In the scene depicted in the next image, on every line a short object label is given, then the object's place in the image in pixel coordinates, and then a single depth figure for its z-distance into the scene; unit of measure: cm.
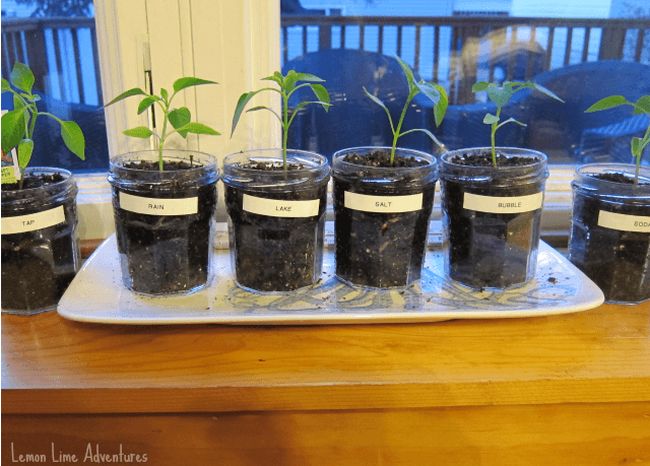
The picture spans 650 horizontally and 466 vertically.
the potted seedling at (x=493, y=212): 86
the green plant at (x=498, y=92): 84
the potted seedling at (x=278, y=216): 84
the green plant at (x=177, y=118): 83
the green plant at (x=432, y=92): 81
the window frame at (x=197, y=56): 98
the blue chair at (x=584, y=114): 127
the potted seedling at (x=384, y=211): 85
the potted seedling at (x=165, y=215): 83
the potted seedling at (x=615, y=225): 86
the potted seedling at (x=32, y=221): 81
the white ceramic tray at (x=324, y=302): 82
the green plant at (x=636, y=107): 86
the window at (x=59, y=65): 108
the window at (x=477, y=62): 117
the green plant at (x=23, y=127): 78
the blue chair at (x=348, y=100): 119
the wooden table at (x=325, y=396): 72
